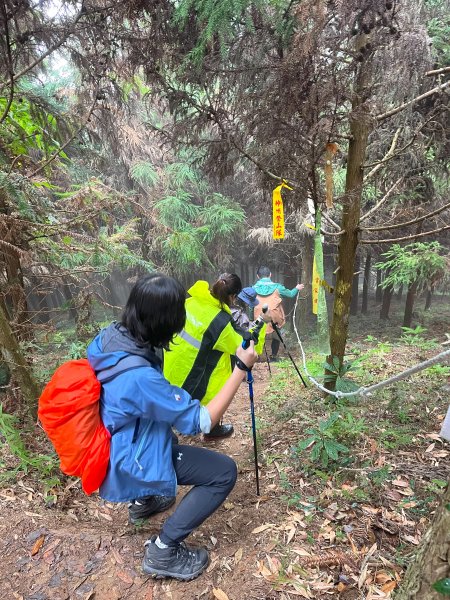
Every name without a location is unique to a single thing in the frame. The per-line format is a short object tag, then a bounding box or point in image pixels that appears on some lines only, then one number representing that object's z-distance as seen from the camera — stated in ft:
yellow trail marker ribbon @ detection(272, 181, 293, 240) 12.37
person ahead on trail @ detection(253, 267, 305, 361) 27.02
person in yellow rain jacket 11.13
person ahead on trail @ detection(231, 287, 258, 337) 25.27
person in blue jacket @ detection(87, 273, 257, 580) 7.00
